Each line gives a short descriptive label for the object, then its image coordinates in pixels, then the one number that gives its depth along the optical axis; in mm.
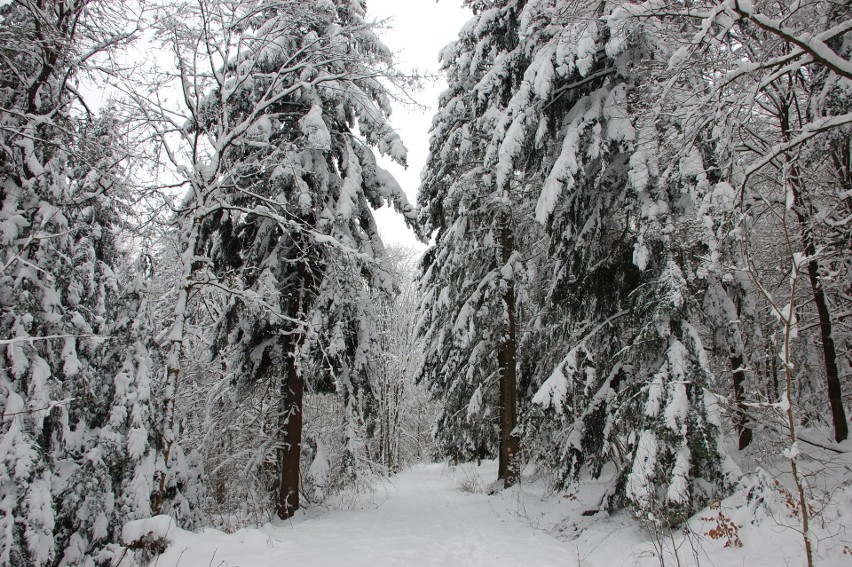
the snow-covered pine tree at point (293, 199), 7176
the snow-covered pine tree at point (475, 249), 10523
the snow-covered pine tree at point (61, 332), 5199
